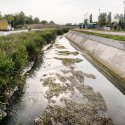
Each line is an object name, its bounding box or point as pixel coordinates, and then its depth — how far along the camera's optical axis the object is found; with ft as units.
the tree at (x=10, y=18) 273.88
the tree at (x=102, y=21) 206.58
